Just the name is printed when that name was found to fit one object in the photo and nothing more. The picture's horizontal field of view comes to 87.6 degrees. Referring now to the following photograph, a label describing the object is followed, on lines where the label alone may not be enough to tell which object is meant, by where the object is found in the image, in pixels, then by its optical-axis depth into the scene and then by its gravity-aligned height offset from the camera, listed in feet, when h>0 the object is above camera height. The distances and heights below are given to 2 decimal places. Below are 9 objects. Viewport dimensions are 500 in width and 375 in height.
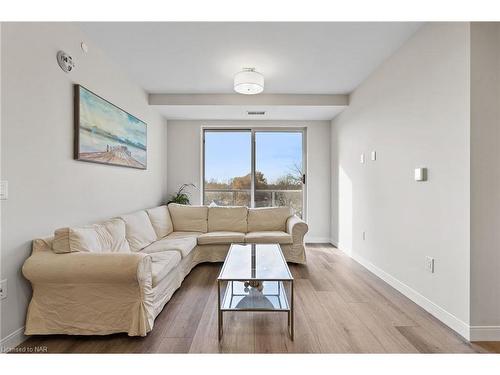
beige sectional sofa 5.90 -2.35
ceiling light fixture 10.24 +4.18
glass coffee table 6.38 -2.81
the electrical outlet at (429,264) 7.37 -2.23
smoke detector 7.04 +3.46
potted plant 15.66 -0.63
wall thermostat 7.60 +0.36
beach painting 7.86 +1.93
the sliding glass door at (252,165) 17.11 +1.39
